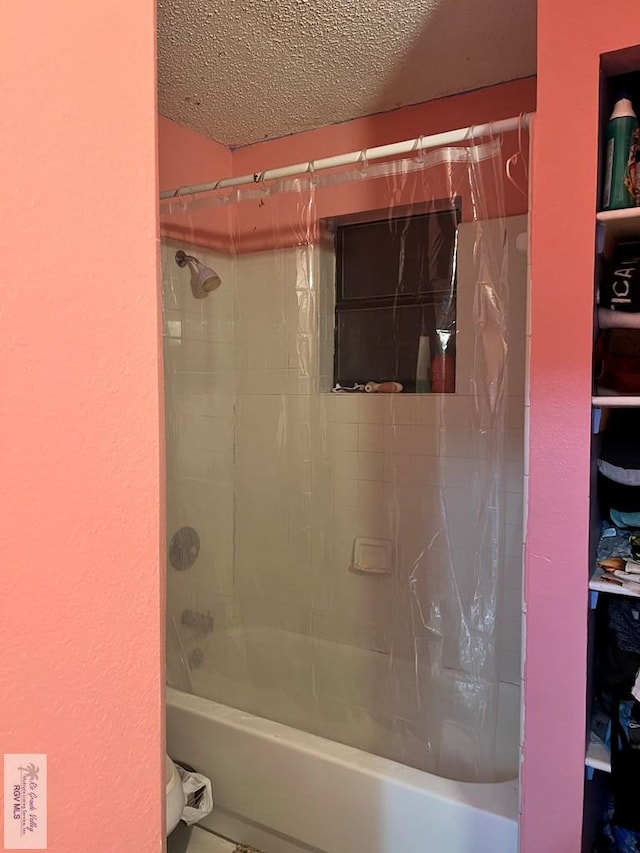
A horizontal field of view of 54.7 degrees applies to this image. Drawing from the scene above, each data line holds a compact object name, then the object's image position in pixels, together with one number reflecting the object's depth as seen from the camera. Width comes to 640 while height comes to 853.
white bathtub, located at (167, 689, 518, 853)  1.47
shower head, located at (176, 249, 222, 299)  2.25
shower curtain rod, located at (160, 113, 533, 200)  1.50
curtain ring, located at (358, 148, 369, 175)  1.68
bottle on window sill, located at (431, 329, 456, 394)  2.03
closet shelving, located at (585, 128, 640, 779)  1.24
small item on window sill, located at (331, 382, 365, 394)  2.24
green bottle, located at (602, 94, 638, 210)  1.25
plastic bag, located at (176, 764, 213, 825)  1.70
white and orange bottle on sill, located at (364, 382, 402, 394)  2.16
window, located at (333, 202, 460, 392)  1.97
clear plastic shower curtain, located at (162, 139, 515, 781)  1.86
